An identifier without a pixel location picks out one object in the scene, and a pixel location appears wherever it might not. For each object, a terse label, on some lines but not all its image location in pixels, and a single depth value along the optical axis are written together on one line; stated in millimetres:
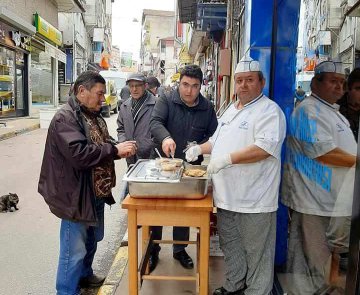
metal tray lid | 2646
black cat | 5648
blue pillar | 3262
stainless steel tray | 2652
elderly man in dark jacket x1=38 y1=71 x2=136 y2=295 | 2857
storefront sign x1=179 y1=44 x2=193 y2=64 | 28375
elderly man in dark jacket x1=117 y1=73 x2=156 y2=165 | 4457
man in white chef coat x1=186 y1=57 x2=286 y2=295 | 2580
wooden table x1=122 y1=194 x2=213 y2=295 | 2672
